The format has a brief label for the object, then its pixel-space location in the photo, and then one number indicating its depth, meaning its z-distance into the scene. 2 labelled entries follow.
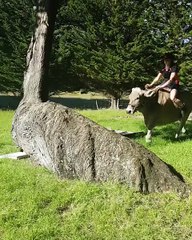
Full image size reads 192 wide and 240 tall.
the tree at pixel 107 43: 16.78
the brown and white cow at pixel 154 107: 7.16
